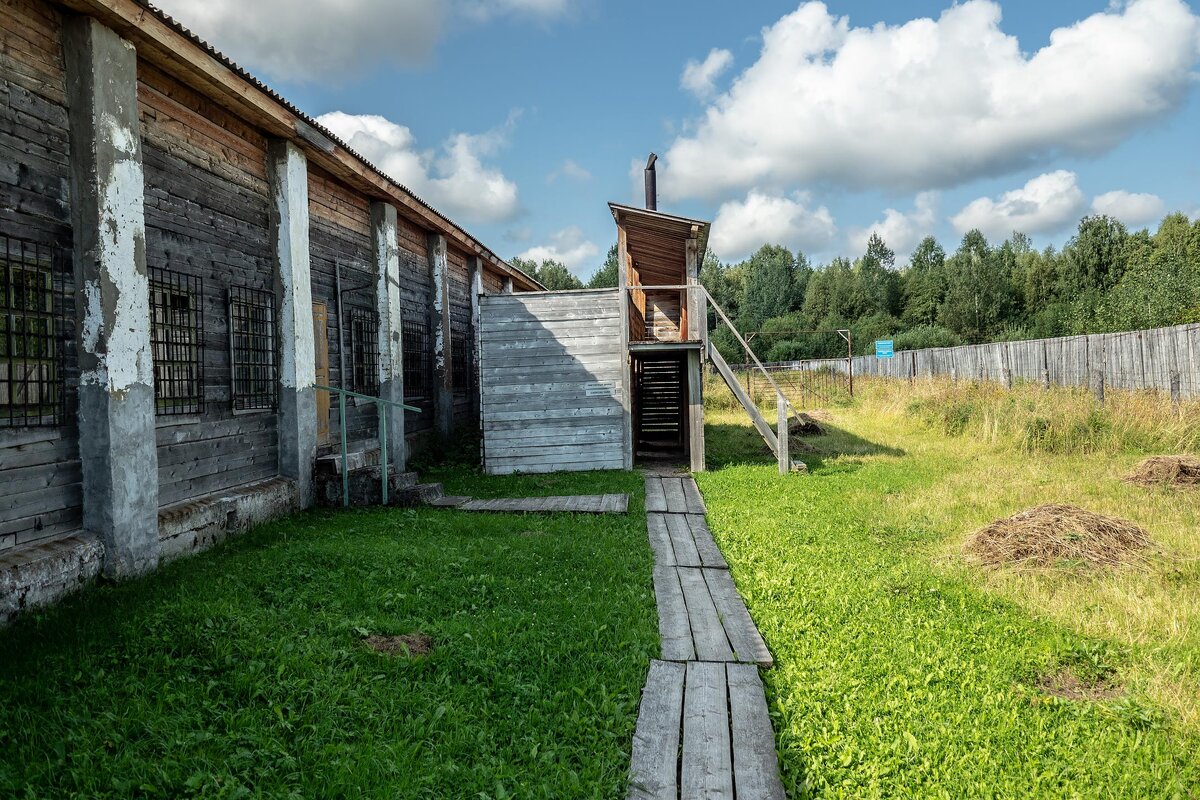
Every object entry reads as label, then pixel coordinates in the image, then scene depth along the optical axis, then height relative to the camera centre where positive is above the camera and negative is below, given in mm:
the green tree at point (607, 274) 68625 +12295
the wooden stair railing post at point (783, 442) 10523 -902
